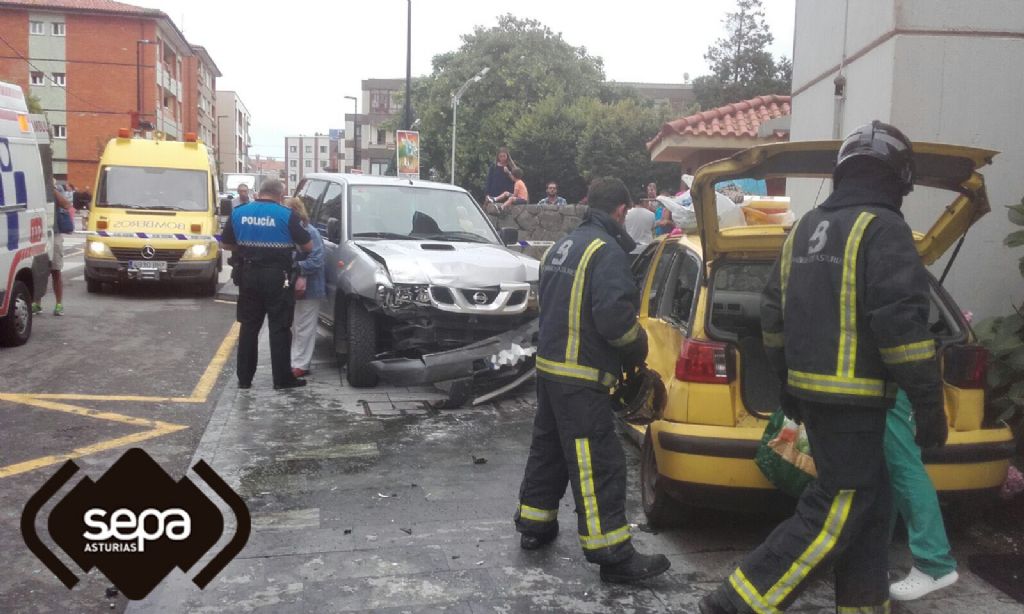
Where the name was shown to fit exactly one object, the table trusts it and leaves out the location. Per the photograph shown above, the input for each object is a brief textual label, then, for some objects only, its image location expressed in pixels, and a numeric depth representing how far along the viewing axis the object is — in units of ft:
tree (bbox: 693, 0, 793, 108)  176.48
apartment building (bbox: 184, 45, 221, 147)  221.46
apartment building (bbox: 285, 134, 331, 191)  485.56
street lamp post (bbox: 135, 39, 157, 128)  158.84
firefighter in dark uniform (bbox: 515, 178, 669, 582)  13.80
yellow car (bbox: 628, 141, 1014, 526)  14.34
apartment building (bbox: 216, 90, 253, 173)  342.64
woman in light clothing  28.02
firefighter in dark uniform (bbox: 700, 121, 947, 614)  10.83
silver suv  25.43
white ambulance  30.53
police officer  26.30
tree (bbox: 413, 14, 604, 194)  156.87
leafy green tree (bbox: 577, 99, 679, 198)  123.24
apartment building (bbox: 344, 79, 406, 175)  302.66
